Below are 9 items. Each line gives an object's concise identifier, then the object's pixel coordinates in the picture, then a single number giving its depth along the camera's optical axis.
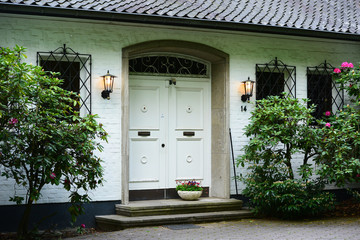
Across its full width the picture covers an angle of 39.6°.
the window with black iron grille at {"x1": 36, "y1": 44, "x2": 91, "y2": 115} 9.30
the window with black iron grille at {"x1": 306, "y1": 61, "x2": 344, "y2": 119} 11.58
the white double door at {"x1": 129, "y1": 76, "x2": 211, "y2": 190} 10.29
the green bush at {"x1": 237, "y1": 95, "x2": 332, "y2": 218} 9.41
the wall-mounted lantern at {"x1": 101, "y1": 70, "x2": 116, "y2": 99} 9.41
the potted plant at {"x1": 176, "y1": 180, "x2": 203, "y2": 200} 10.06
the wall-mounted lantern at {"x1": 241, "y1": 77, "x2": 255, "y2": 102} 10.59
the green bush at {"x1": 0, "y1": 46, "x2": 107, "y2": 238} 7.18
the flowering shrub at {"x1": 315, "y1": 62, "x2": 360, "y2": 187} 9.31
